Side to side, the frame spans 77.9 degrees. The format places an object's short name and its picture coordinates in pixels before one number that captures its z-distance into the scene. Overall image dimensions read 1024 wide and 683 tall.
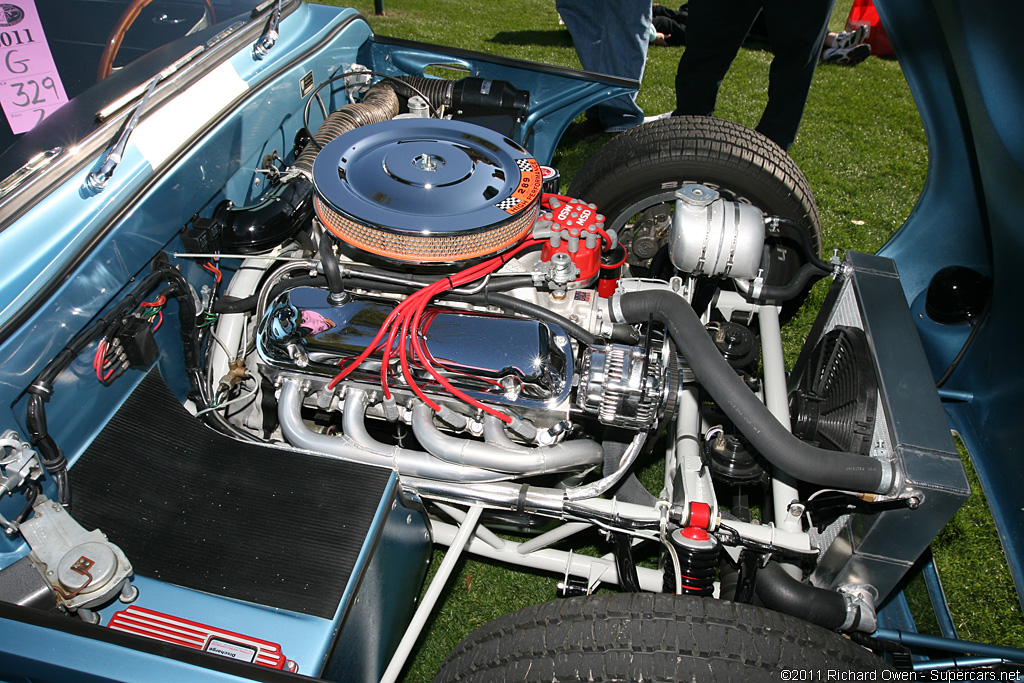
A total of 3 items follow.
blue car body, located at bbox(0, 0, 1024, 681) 1.16
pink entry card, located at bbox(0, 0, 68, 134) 1.42
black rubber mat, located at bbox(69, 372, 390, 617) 1.23
